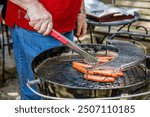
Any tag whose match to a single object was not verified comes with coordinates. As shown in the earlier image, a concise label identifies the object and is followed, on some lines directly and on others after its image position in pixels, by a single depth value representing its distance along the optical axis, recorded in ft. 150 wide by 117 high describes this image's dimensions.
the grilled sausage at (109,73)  6.10
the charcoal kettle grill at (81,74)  5.86
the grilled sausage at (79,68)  6.43
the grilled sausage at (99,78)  6.19
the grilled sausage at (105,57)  6.84
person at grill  7.08
